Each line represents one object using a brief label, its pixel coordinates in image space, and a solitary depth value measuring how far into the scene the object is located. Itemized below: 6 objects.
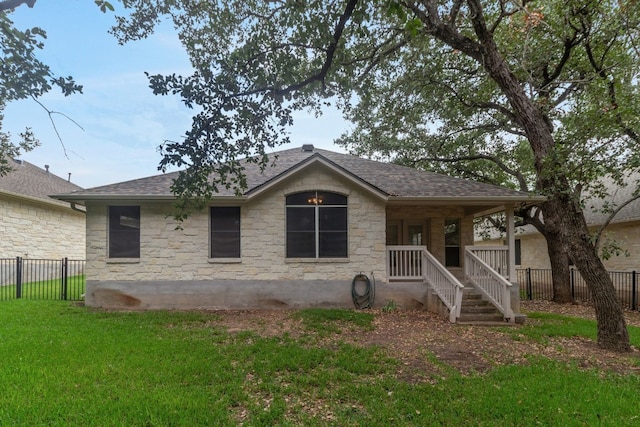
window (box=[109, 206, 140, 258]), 9.99
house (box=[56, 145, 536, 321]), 9.89
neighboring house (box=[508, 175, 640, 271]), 12.65
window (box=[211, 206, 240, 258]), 10.14
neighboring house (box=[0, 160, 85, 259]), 14.13
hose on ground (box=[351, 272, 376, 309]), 9.96
